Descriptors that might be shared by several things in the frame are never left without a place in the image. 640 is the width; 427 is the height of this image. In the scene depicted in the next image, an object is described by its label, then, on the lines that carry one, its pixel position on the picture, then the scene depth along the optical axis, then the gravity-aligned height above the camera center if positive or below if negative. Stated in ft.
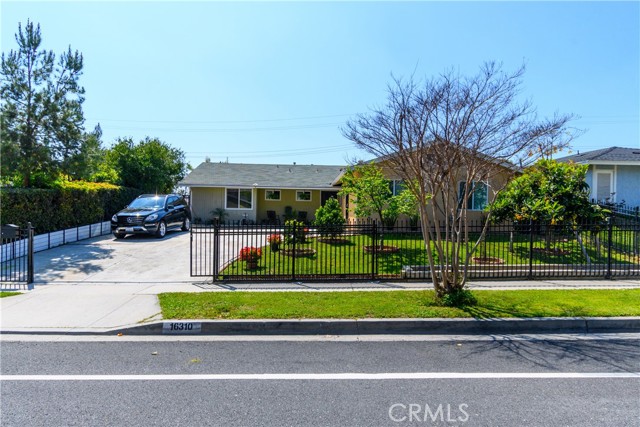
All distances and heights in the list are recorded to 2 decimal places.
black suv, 52.00 -0.93
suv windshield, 55.67 +0.97
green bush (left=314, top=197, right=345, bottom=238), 44.96 -0.41
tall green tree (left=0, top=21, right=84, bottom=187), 44.78 +10.80
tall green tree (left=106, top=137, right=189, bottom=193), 81.30 +8.95
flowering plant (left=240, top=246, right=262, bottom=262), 33.55 -3.63
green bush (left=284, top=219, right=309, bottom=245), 32.22 -1.71
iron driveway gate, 30.94 -4.80
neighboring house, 60.70 +5.11
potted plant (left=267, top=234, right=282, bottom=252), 38.03 -2.86
